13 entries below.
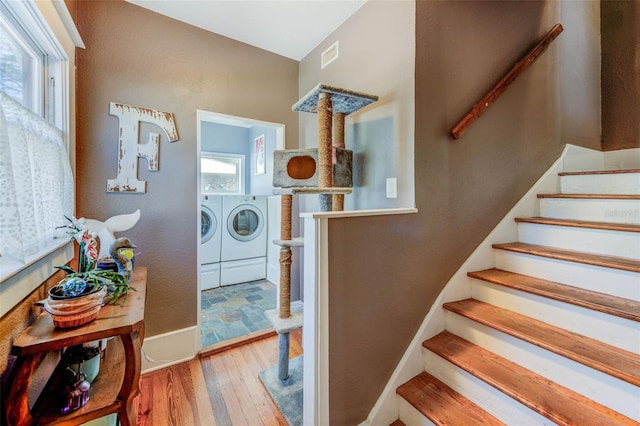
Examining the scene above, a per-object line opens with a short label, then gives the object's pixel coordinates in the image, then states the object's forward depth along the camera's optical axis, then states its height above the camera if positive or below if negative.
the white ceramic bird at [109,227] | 1.59 -0.09
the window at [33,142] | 0.82 +0.30
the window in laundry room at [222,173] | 4.40 +0.70
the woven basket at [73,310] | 0.85 -0.33
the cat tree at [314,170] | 1.63 +0.30
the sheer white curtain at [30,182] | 0.81 +0.13
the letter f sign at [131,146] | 1.82 +0.48
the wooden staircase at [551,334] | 1.06 -0.60
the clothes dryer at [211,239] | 3.52 -0.37
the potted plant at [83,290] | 0.87 -0.29
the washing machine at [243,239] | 3.70 -0.39
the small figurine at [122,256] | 1.36 -0.23
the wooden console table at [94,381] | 0.77 -0.55
